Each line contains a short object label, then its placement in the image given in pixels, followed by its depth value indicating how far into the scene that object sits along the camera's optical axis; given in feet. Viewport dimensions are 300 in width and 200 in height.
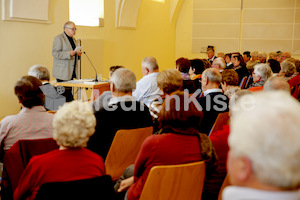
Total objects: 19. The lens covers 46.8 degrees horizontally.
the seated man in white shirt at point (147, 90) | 15.30
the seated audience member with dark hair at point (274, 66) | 22.49
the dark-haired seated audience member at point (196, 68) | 20.86
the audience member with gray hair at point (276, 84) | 11.76
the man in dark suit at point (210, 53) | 33.47
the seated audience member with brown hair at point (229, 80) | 14.40
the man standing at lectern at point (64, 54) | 20.94
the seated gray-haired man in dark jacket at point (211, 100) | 11.55
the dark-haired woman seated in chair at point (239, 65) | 24.04
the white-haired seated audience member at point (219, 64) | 23.44
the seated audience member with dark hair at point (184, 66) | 19.13
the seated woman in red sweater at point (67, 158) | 5.71
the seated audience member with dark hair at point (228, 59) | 27.77
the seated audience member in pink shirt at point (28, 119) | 8.05
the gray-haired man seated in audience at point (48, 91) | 13.58
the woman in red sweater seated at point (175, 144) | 6.84
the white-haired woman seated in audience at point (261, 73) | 16.56
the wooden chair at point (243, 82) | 22.70
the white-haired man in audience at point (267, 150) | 3.21
